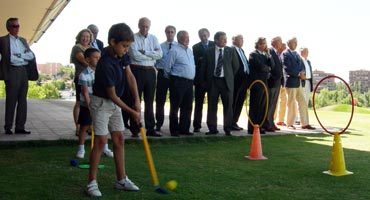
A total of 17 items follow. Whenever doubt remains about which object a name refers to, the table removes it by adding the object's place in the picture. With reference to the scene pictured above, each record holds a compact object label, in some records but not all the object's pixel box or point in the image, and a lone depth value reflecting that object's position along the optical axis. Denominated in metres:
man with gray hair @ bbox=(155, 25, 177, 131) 7.79
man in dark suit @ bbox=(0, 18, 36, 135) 6.99
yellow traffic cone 4.91
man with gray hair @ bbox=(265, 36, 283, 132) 8.62
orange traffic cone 5.88
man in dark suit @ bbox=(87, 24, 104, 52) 7.50
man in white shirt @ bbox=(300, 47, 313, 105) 9.77
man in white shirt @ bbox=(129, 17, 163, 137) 7.11
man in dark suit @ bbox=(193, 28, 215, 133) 8.37
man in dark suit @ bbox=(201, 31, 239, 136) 7.83
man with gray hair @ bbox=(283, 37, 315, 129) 9.24
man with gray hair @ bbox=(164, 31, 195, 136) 7.61
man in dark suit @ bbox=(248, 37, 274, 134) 8.13
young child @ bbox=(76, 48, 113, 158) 5.30
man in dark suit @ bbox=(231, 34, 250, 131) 8.37
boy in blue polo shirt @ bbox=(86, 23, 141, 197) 3.90
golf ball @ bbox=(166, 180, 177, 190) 3.95
